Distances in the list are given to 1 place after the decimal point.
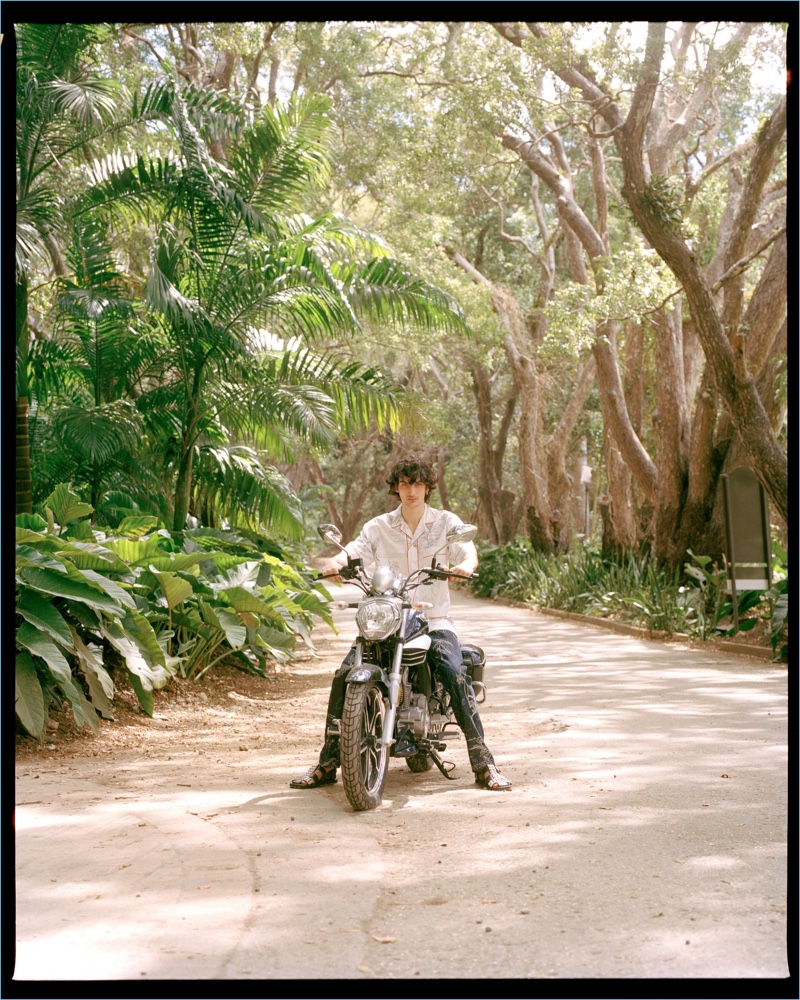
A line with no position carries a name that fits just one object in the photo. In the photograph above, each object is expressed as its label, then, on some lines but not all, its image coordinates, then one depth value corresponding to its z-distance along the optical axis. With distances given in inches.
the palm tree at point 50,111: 387.9
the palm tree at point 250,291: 440.1
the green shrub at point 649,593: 566.3
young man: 248.2
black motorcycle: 223.3
